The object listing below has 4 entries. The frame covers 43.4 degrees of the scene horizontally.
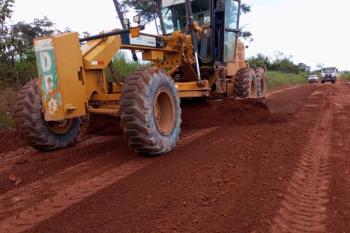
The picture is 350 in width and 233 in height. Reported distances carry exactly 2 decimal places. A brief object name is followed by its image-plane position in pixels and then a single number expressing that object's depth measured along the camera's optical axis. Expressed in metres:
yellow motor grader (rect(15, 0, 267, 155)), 6.01
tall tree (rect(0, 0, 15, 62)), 13.05
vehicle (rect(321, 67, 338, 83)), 49.03
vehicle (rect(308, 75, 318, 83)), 56.16
